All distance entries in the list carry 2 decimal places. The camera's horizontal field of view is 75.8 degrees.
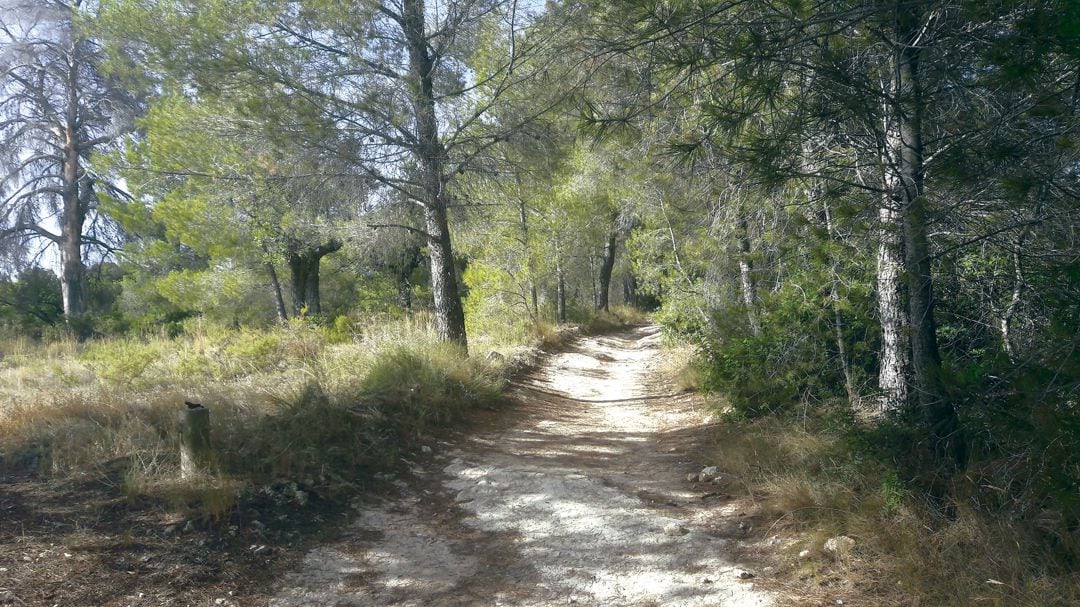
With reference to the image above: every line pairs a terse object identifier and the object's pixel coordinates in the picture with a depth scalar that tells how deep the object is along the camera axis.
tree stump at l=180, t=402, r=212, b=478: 5.39
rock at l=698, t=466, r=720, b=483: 6.42
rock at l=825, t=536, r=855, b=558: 4.30
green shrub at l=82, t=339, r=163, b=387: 11.09
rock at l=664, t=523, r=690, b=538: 5.16
